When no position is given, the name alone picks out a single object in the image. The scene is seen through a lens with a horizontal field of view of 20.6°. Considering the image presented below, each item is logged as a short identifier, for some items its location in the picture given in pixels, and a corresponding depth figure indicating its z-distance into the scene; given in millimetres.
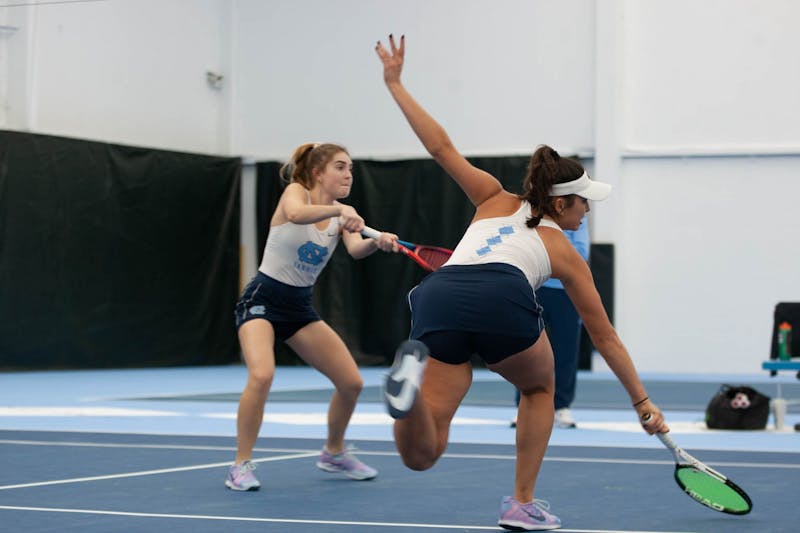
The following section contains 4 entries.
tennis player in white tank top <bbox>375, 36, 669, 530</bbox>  7096
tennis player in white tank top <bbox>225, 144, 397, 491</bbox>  9793
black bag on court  14740
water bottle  15861
